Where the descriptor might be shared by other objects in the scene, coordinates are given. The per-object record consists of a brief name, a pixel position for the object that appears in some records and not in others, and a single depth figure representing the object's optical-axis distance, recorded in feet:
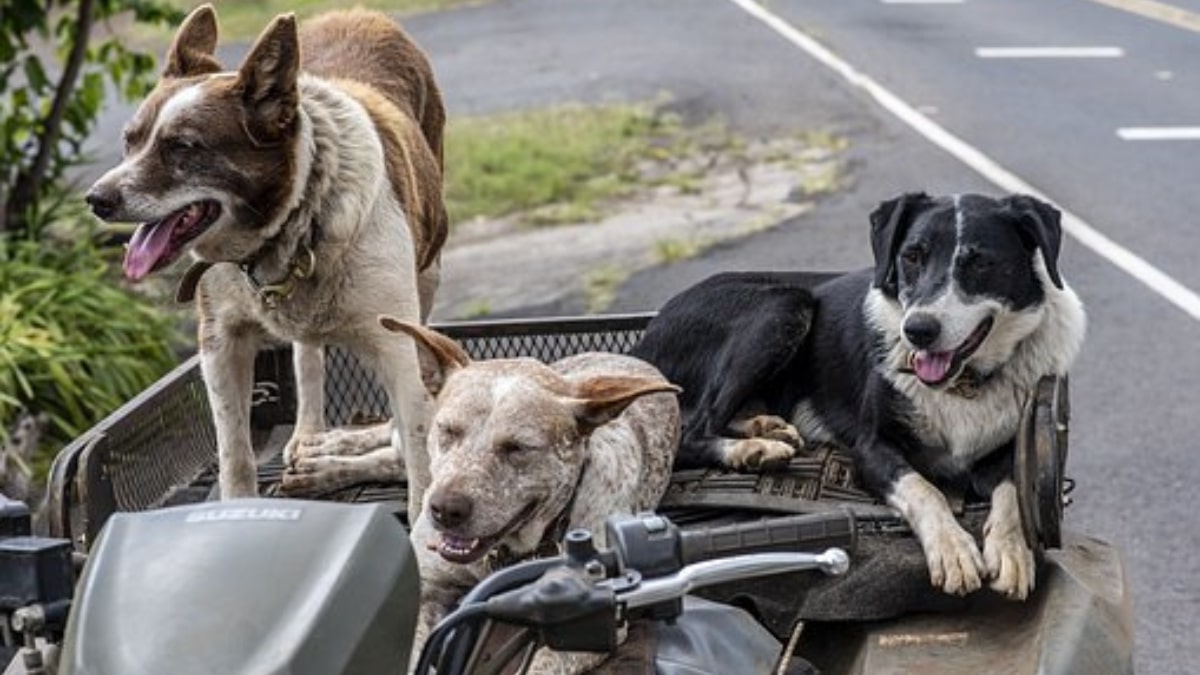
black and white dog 13.26
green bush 26.25
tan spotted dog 10.55
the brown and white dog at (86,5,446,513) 12.87
